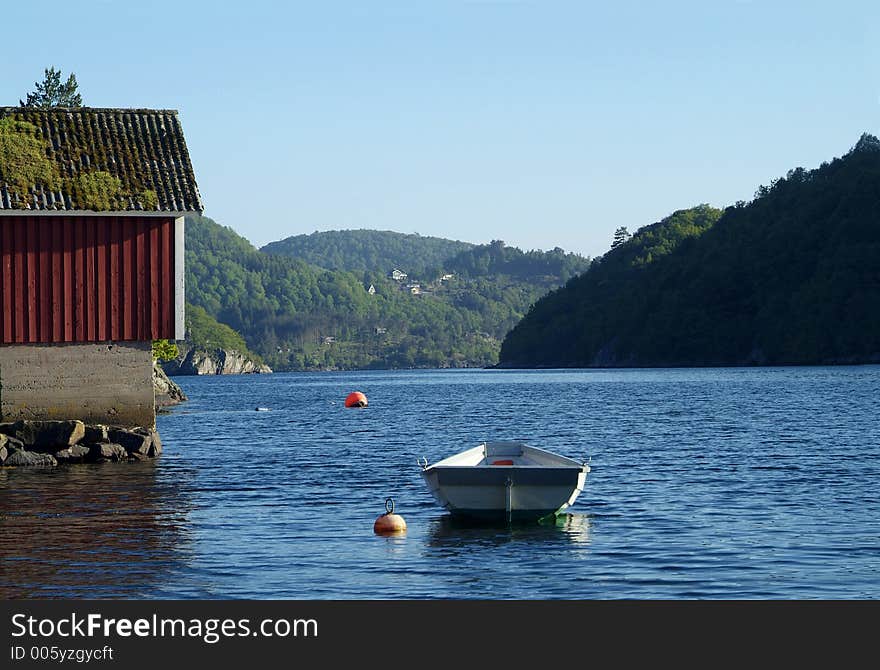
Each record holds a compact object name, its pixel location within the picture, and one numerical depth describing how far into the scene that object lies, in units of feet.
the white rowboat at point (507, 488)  88.02
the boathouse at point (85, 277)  121.60
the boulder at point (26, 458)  121.08
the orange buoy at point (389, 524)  86.48
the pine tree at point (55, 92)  272.92
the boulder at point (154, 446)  131.13
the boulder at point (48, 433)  121.35
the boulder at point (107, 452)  122.72
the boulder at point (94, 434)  123.24
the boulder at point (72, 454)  121.39
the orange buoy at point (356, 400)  336.78
